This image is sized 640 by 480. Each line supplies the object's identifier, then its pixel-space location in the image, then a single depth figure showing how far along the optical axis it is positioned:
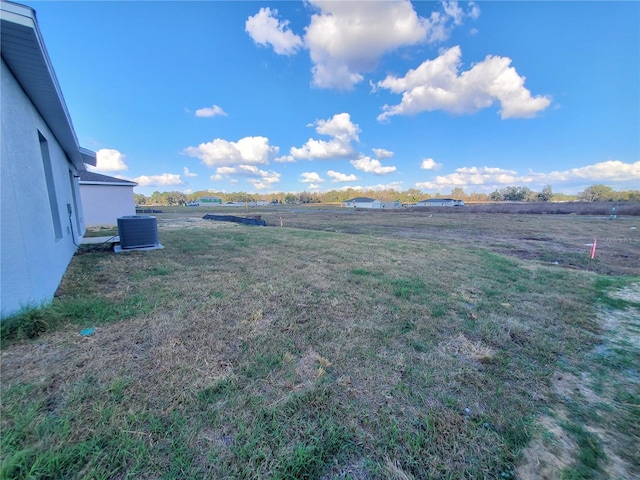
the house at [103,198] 14.36
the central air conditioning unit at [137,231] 6.63
